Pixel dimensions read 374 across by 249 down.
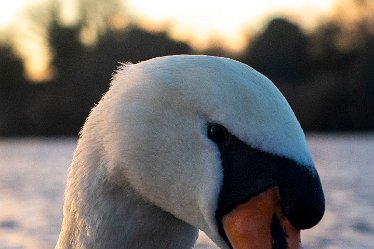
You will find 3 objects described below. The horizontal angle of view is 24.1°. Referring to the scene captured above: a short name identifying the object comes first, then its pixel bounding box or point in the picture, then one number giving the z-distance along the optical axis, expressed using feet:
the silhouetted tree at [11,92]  100.48
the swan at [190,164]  7.87
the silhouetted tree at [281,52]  104.27
